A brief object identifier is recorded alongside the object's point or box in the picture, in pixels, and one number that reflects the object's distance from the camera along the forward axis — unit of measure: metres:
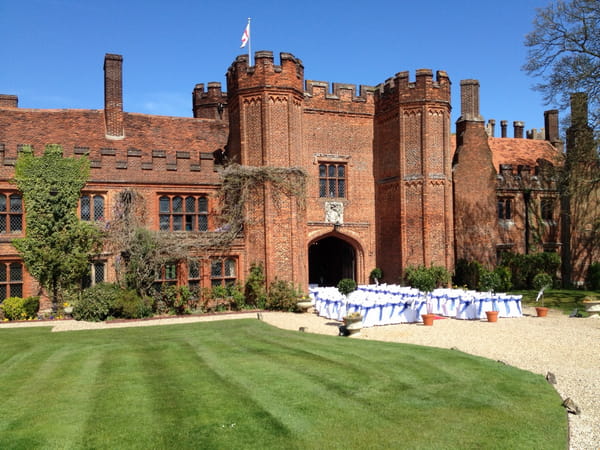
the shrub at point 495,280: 17.95
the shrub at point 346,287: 16.98
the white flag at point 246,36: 21.02
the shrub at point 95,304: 16.52
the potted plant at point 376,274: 22.58
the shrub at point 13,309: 16.50
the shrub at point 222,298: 18.70
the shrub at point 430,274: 20.97
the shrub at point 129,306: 16.80
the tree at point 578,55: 20.94
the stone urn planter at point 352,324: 13.20
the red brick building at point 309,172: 19.06
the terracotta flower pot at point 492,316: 15.09
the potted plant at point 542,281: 16.78
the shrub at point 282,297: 18.70
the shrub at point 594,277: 25.20
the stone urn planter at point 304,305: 18.23
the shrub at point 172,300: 18.02
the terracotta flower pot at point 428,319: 14.77
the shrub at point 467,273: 22.00
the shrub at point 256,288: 19.17
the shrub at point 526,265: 24.88
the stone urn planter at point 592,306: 16.08
